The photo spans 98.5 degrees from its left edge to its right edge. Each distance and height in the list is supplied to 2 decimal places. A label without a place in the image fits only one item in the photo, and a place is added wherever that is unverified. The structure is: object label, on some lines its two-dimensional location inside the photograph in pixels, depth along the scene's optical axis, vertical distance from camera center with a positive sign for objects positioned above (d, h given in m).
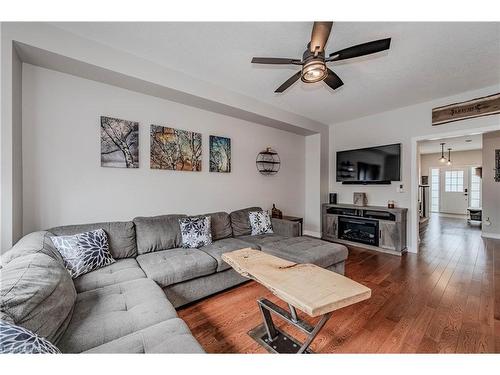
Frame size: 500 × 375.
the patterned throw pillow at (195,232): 2.62 -0.57
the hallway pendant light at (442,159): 7.25 +0.93
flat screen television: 3.96 +0.42
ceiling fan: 1.56 +1.07
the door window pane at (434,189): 8.65 -0.13
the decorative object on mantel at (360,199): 4.41 -0.27
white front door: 7.94 -0.14
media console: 3.71 -0.76
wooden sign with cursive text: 3.08 +1.17
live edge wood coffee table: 1.23 -0.64
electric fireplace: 3.97 -0.86
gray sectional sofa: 1.04 -0.76
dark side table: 3.91 -0.60
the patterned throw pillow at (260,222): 3.33 -0.58
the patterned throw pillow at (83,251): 1.82 -0.59
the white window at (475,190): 7.44 -0.12
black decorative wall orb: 4.09 +0.48
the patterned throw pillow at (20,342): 0.71 -0.53
